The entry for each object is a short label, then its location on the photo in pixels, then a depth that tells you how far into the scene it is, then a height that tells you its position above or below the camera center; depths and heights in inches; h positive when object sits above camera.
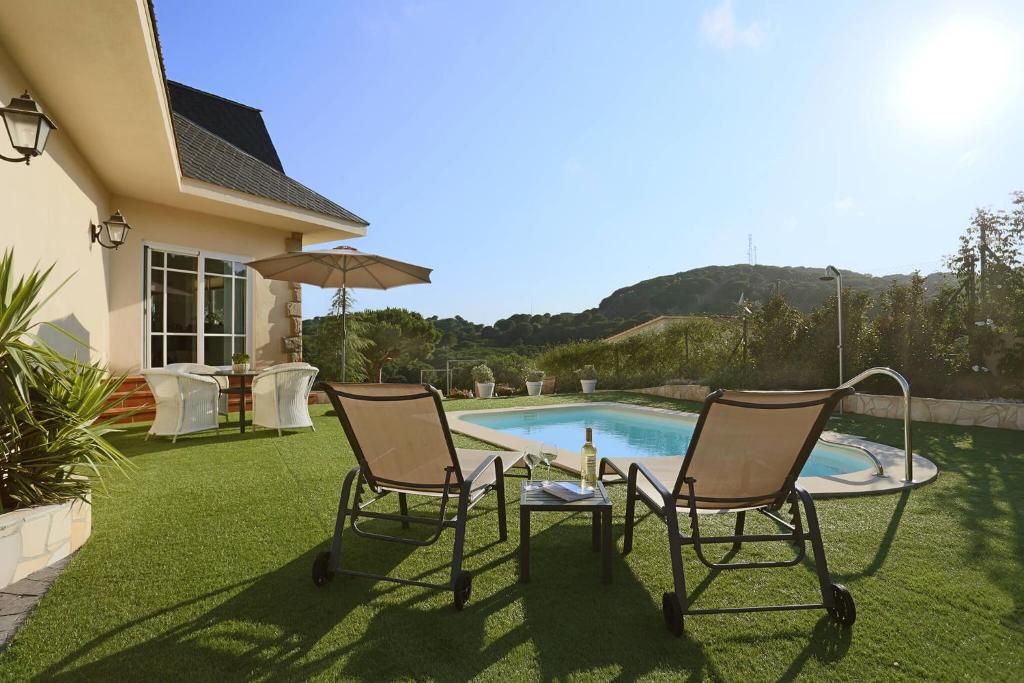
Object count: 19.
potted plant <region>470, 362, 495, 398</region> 496.4 -30.5
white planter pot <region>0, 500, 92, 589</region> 96.3 -35.2
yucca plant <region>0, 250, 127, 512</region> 107.2 -13.9
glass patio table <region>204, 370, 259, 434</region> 251.4 -19.1
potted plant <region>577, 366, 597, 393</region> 519.2 -30.1
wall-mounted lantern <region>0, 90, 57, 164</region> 136.2 +58.7
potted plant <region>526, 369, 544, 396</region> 509.3 -33.0
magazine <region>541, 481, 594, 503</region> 99.2 -27.3
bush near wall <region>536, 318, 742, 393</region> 493.7 -9.4
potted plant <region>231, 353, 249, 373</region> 253.1 -5.8
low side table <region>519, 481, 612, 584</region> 93.4 -28.7
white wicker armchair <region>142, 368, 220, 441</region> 229.4 -21.8
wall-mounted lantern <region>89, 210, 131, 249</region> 263.9 +60.2
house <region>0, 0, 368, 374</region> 167.3 +88.1
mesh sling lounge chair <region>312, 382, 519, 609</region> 94.3 -19.2
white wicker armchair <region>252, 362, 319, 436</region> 247.3 -20.9
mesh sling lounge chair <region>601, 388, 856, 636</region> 81.1 -20.6
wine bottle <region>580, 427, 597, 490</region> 106.8 -24.4
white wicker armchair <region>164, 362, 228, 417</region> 285.8 -10.8
